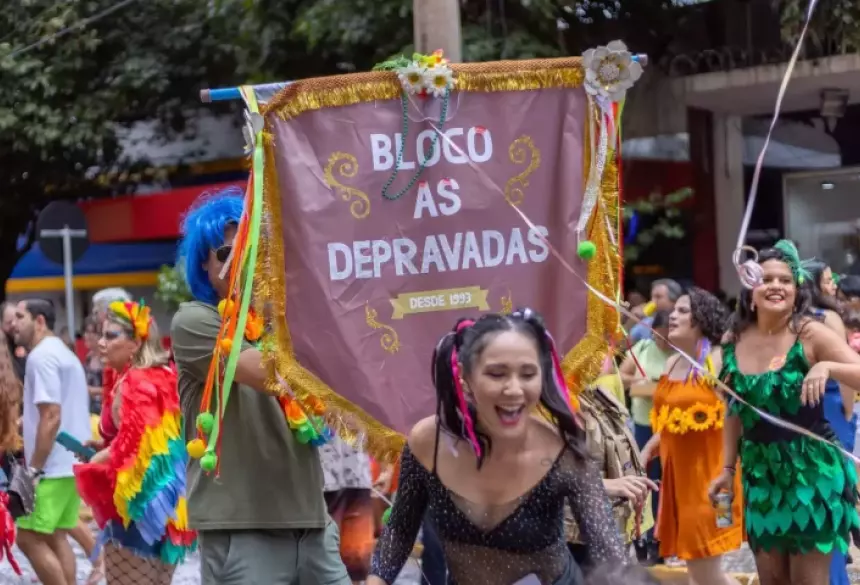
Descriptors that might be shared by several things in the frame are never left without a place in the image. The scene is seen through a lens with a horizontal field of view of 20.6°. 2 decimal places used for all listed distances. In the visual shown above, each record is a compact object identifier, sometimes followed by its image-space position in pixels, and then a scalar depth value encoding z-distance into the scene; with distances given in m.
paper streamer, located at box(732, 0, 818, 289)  9.36
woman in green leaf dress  9.54
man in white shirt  12.78
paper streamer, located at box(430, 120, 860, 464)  7.05
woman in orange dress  11.99
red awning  30.64
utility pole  10.41
